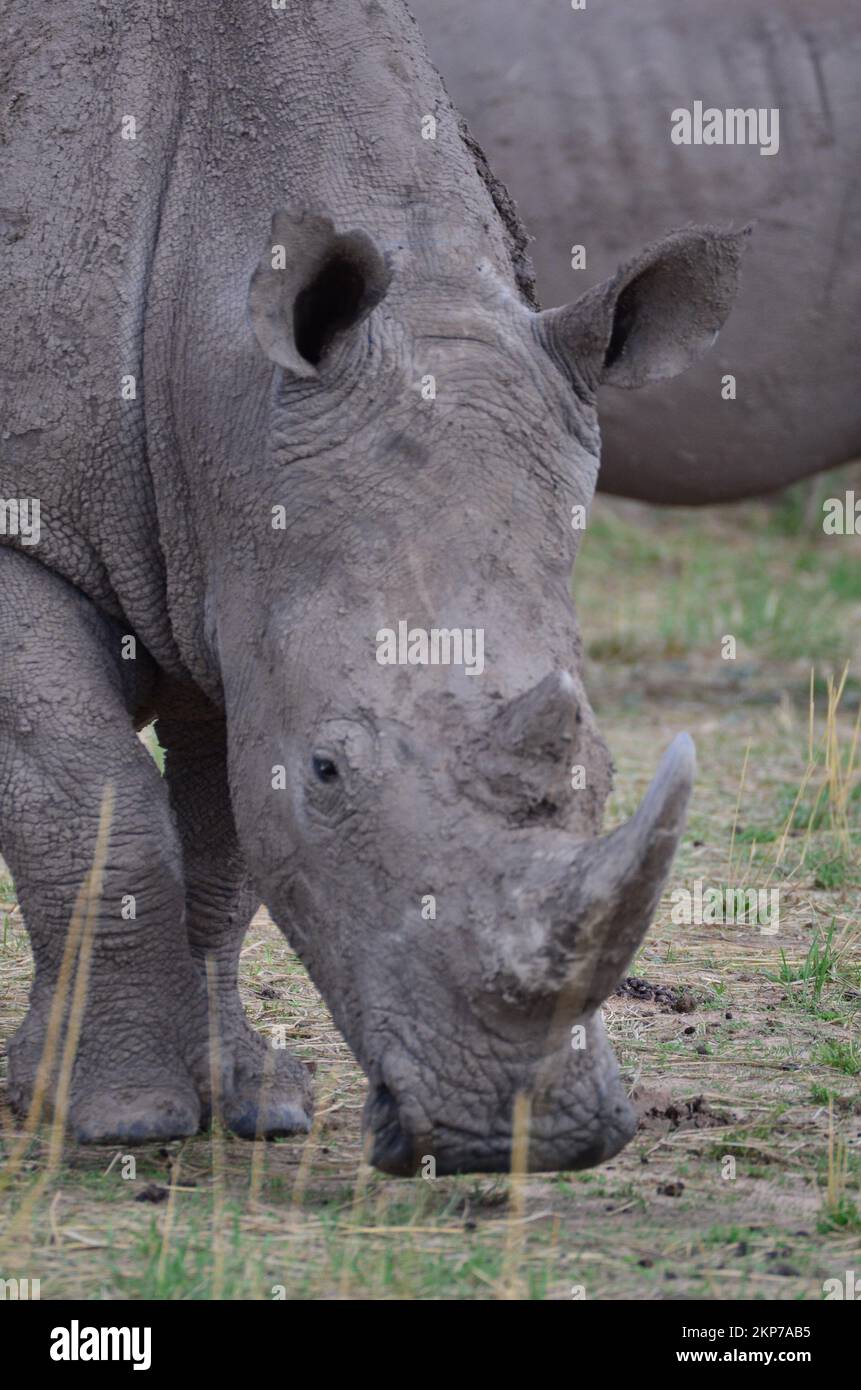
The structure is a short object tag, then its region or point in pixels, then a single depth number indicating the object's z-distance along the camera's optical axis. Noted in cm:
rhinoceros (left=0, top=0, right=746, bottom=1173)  821
